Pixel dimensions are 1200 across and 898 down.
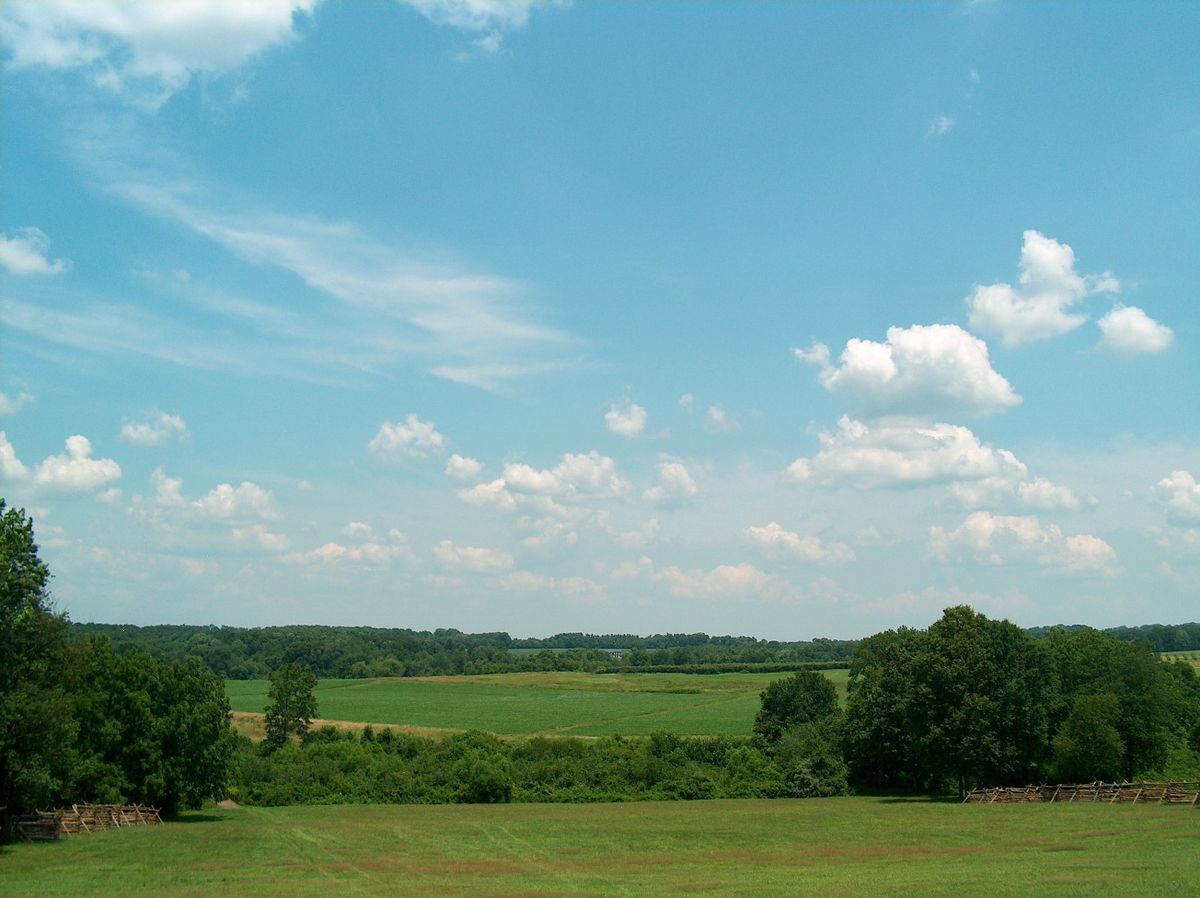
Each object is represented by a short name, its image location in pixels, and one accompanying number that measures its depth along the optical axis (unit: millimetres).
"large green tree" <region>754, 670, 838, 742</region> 91125
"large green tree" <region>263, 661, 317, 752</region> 91375
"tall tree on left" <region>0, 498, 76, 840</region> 38000
